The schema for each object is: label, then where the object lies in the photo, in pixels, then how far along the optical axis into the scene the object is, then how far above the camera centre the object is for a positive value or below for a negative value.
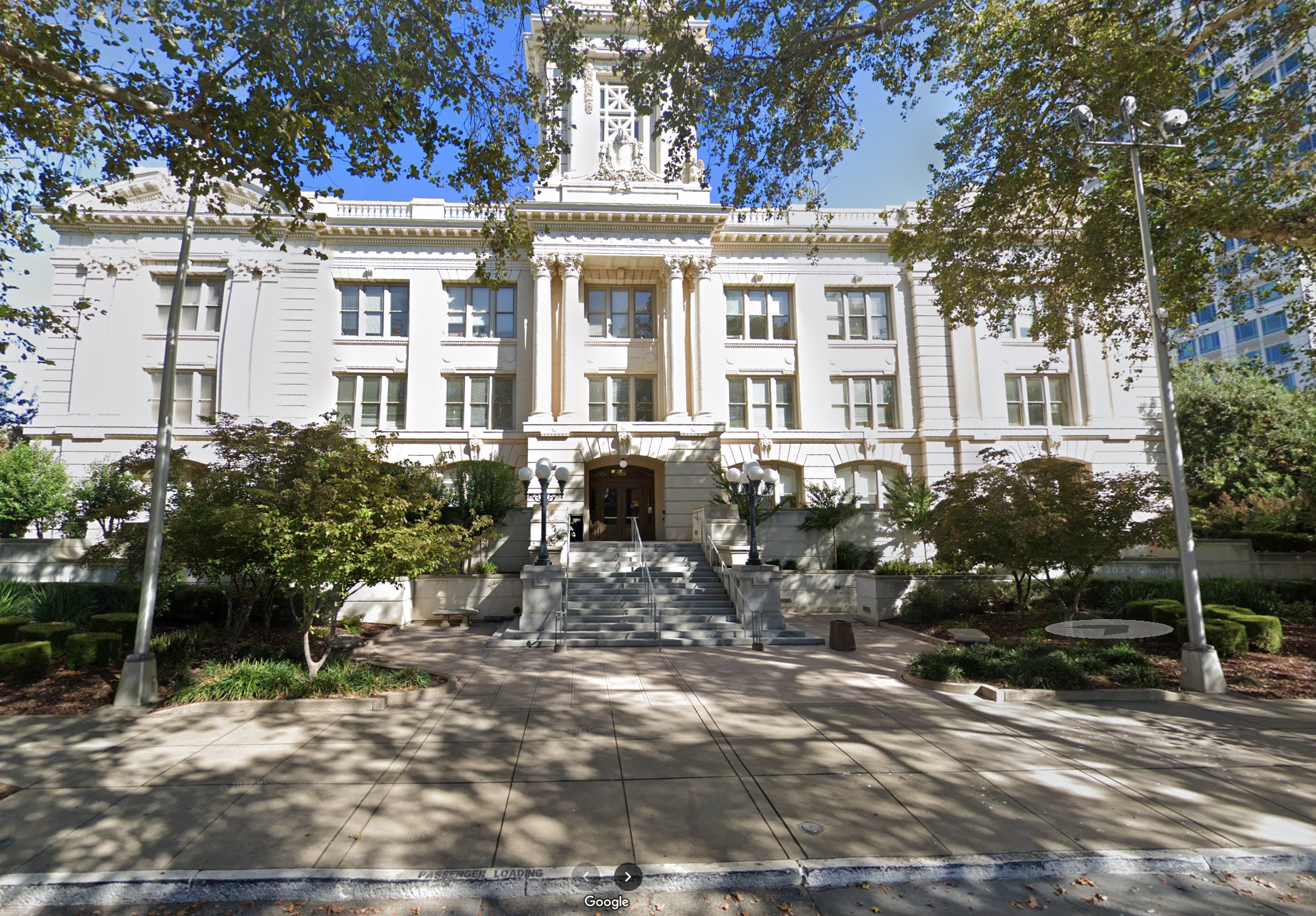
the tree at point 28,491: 19.62 +1.99
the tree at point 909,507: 21.56 +1.26
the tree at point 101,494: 19.89 +1.86
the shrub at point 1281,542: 18.12 -0.07
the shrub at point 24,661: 9.79 -1.61
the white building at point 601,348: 24.39 +7.90
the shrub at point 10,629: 11.33 -1.28
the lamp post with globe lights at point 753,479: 15.70 +1.69
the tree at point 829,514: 21.11 +1.03
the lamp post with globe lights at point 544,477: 16.08 +1.86
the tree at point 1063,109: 10.84 +8.05
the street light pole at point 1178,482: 9.67 +0.90
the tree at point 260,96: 8.11 +6.18
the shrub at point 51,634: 10.66 -1.32
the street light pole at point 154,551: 8.95 +0.04
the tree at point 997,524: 13.41 +0.41
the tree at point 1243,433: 22.98 +4.17
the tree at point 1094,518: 13.53 +0.50
